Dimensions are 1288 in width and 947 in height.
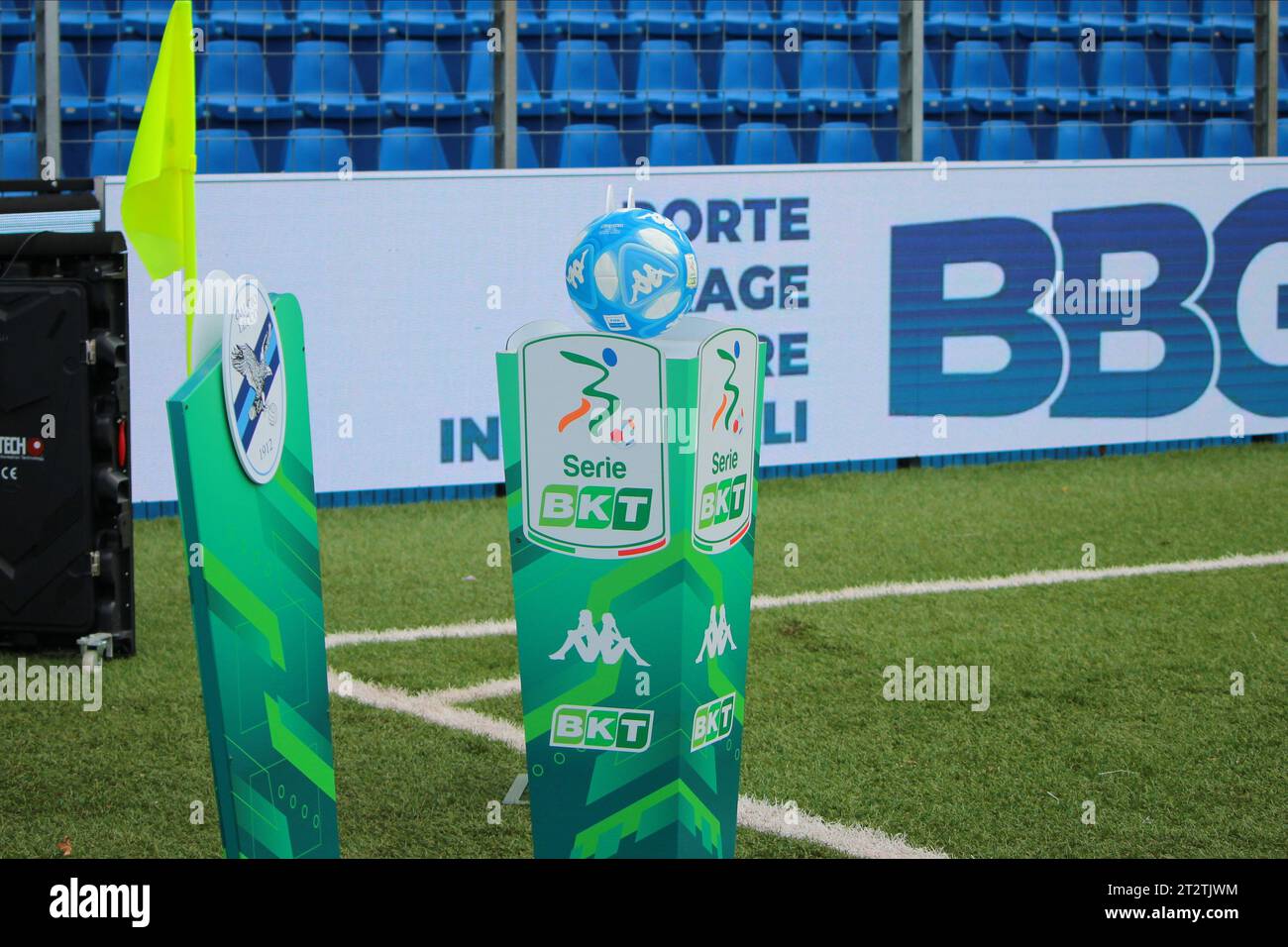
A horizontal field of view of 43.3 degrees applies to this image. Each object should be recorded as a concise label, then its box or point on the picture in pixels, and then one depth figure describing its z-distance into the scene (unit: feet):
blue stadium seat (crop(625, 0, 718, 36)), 36.01
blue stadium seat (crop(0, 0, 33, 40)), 33.35
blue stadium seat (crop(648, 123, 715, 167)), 35.96
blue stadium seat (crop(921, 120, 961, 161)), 37.81
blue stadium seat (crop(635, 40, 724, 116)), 36.11
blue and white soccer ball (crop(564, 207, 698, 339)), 12.20
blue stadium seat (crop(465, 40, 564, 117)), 35.32
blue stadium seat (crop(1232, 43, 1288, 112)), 38.29
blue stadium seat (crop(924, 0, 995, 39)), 37.78
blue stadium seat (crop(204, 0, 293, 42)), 33.86
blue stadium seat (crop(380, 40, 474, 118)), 35.09
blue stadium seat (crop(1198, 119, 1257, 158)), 38.17
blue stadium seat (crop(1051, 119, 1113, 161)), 38.11
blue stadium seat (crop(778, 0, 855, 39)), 37.04
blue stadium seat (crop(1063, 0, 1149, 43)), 38.42
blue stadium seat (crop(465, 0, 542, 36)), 35.35
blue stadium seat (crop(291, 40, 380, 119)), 34.50
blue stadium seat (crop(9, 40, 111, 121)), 32.60
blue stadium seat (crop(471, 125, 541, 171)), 34.53
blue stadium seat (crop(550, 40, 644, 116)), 35.53
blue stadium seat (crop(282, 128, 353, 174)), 33.88
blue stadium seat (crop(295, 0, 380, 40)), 34.53
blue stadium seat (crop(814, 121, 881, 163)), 36.65
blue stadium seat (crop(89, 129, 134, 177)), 32.32
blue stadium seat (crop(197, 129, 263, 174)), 33.03
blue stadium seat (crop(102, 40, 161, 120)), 33.17
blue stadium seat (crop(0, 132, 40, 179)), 32.09
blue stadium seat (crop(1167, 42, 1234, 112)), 38.29
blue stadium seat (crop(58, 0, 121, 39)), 33.30
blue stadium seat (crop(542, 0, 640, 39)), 35.55
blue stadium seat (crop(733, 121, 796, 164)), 36.37
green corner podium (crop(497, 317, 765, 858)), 11.98
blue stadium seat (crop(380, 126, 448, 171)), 34.30
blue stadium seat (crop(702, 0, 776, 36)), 36.58
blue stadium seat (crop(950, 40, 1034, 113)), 37.88
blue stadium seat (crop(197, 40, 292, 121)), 33.76
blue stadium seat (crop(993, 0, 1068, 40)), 38.06
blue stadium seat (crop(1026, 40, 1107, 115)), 38.17
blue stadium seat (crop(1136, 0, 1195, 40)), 38.70
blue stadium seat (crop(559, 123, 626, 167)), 35.19
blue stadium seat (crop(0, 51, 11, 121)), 32.76
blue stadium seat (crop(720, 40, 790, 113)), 36.65
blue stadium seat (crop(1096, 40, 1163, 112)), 38.01
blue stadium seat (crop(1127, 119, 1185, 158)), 38.32
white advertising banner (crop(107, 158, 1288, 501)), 28.60
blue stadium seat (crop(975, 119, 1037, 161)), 37.86
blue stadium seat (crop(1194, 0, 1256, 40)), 38.81
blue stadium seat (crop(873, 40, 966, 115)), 37.60
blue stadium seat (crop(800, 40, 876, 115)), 37.29
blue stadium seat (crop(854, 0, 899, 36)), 37.42
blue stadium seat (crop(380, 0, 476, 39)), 35.04
